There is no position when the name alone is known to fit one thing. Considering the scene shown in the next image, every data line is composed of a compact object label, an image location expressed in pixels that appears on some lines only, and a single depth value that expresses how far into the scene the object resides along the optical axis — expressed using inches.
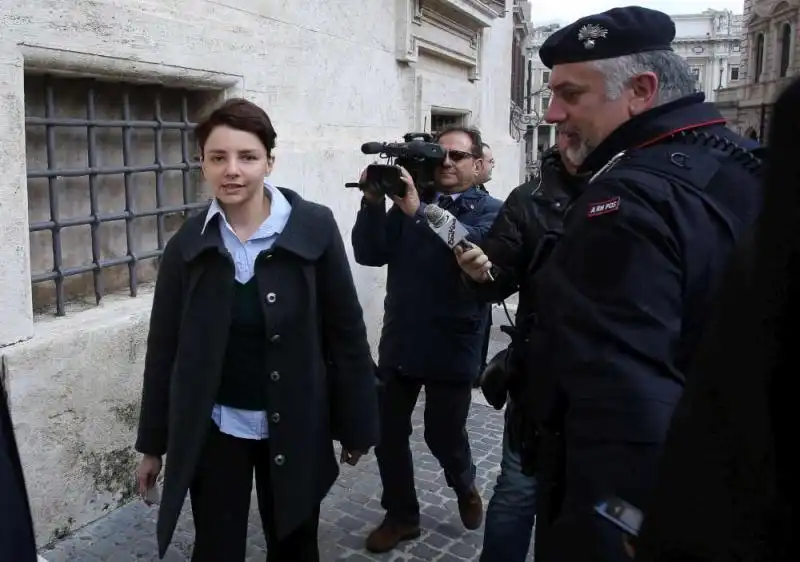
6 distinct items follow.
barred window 136.5
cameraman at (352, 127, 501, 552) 134.0
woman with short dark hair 91.1
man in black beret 56.8
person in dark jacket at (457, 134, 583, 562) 102.6
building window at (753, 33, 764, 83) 1754.4
